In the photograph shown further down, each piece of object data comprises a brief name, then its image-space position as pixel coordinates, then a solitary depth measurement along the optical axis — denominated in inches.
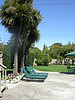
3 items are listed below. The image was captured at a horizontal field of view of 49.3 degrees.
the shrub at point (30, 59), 573.0
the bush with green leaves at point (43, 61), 755.0
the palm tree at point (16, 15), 251.8
